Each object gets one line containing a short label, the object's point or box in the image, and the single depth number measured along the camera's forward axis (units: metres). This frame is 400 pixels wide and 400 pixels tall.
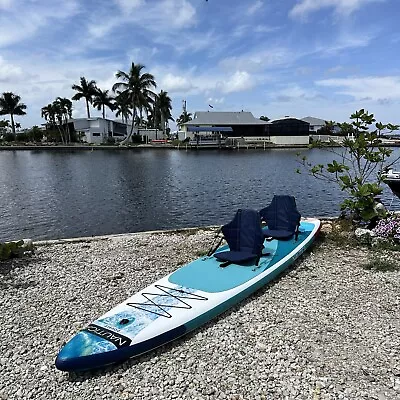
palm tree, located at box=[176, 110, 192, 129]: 99.81
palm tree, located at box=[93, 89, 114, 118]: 71.81
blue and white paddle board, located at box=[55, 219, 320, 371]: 4.13
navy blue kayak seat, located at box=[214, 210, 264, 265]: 6.51
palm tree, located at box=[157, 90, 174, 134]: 80.50
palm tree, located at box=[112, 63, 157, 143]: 60.16
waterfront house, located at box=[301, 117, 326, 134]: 93.94
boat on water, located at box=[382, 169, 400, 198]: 13.12
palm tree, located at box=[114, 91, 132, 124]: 62.84
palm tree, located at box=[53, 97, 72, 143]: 72.75
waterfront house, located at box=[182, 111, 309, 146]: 69.31
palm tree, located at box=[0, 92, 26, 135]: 77.62
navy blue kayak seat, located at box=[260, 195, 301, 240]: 8.02
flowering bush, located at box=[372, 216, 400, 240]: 8.14
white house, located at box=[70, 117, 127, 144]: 74.50
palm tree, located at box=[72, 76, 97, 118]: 69.50
